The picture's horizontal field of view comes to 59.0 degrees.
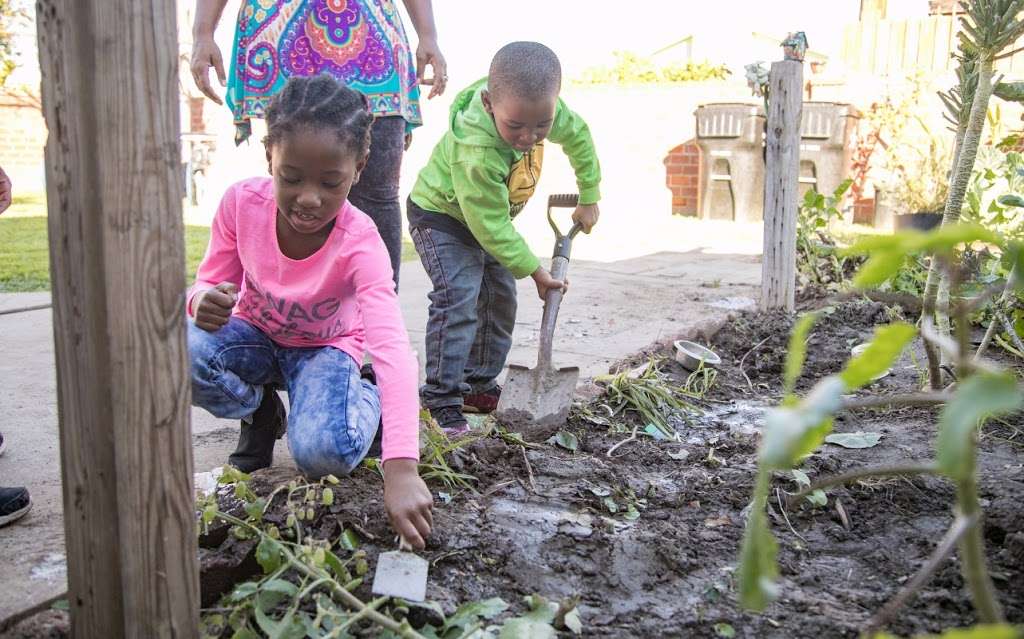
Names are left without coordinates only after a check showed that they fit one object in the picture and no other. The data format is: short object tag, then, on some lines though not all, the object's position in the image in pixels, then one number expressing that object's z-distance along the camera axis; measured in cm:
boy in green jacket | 263
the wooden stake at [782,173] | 423
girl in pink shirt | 189
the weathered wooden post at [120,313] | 108
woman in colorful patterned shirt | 253
